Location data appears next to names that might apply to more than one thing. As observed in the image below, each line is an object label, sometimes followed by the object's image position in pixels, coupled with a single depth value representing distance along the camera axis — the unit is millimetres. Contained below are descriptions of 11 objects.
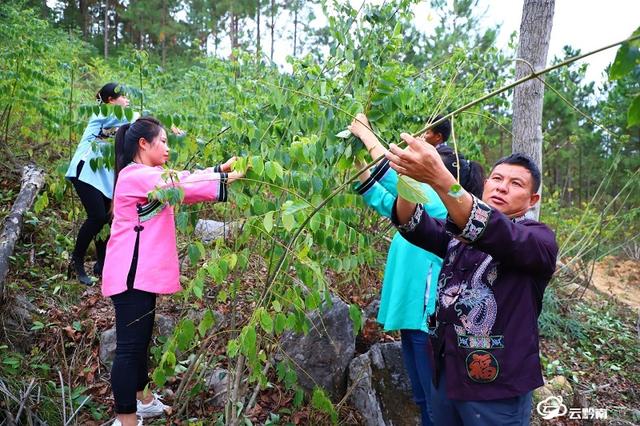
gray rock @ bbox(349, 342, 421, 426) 3125
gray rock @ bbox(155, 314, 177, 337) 3287
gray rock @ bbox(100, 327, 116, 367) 3156
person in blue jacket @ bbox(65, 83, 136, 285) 3537
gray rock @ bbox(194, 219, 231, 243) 3363
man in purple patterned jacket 1388
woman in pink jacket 2328
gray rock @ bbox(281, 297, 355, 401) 3213
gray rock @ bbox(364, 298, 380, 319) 3963
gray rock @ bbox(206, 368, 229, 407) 2957
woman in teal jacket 2434
